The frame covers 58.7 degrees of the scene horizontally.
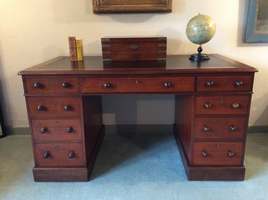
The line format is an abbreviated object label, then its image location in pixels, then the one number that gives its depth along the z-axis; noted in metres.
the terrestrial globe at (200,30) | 1.75
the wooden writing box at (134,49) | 1.85
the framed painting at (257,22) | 2.08
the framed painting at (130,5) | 2.07
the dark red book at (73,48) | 1.88
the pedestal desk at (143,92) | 1.54
